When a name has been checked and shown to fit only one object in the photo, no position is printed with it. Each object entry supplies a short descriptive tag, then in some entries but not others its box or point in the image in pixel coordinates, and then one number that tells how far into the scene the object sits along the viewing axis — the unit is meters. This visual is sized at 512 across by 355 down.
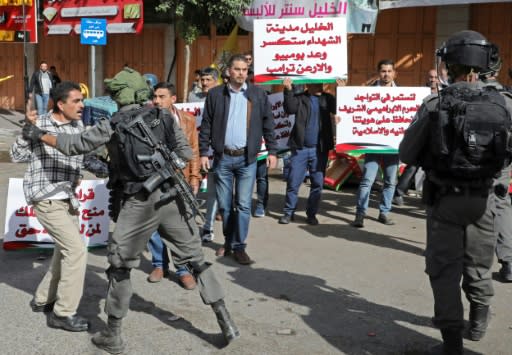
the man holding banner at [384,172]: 7.72
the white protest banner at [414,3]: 11.84
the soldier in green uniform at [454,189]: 3.82
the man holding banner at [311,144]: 7.77
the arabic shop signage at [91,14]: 18.61
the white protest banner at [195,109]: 7.53
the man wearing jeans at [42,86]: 19.27
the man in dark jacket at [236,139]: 6.12
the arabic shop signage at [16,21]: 19.22
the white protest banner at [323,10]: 12.03
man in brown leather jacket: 5.54
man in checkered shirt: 4.60
